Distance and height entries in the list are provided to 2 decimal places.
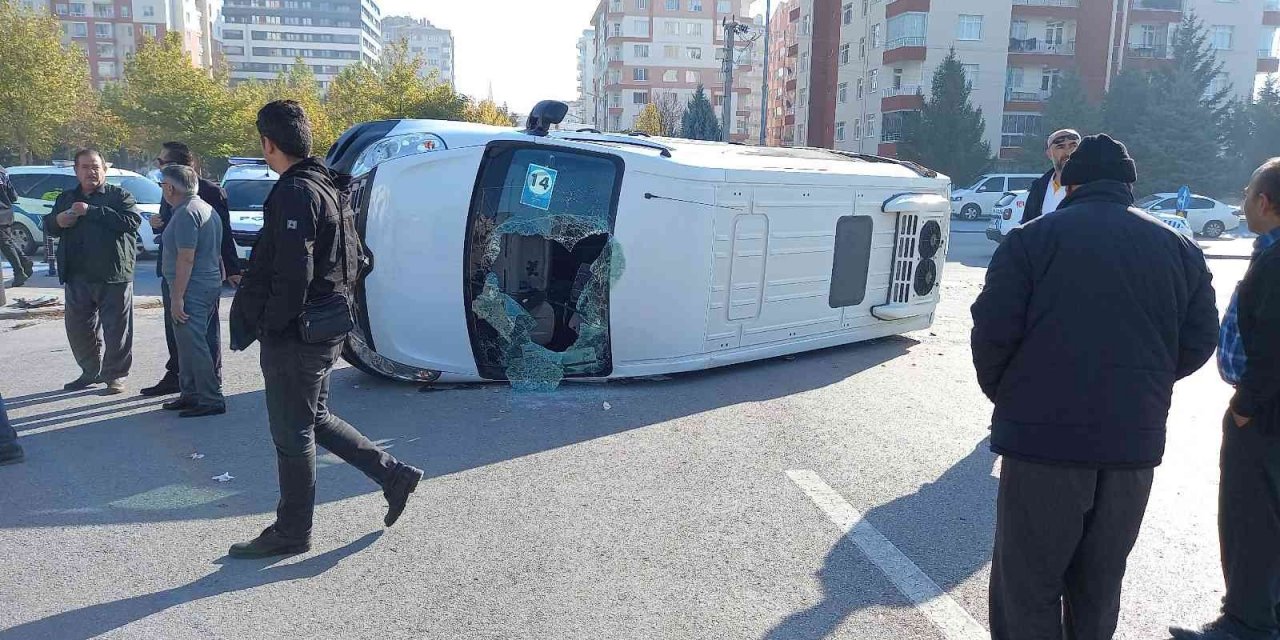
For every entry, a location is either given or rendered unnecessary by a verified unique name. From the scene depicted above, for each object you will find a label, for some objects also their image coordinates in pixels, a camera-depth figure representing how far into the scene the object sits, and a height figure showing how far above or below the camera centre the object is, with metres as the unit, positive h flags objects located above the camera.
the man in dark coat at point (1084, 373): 2.58 -0.59
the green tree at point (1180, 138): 40.78 +1.99
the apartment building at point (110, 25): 92.56 +13.51
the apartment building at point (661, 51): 85.94 +11.40
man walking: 3.73 -0.63
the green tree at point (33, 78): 29.88 +2.53
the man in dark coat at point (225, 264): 6.40 -0.83
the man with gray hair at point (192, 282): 5.95 -0.89
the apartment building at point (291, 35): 136.38 +19.26
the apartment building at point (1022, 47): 48.69 +7.41
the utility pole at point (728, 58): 38.09 +5.05
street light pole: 45.78 +3.34
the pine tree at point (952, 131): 44.78 +2.18
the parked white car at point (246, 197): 13.33 -0.70
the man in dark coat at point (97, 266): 6.54 -0.87
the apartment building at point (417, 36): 196.62 +27.97
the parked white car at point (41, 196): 15.66 -0.81
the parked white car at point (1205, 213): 26.41 -0.99
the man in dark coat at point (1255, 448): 3.03 -0.96
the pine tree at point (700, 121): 46.19 +2.46
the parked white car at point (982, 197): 33.56 -0.85
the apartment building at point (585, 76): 146.09 +16.82
